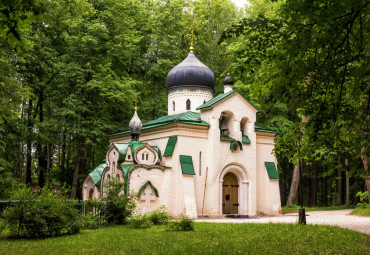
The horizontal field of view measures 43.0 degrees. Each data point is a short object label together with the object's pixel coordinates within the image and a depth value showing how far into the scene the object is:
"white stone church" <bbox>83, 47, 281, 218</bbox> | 21.70
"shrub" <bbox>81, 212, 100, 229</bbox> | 15.24
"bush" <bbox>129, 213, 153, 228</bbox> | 15.70
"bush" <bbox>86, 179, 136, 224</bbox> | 16.55
